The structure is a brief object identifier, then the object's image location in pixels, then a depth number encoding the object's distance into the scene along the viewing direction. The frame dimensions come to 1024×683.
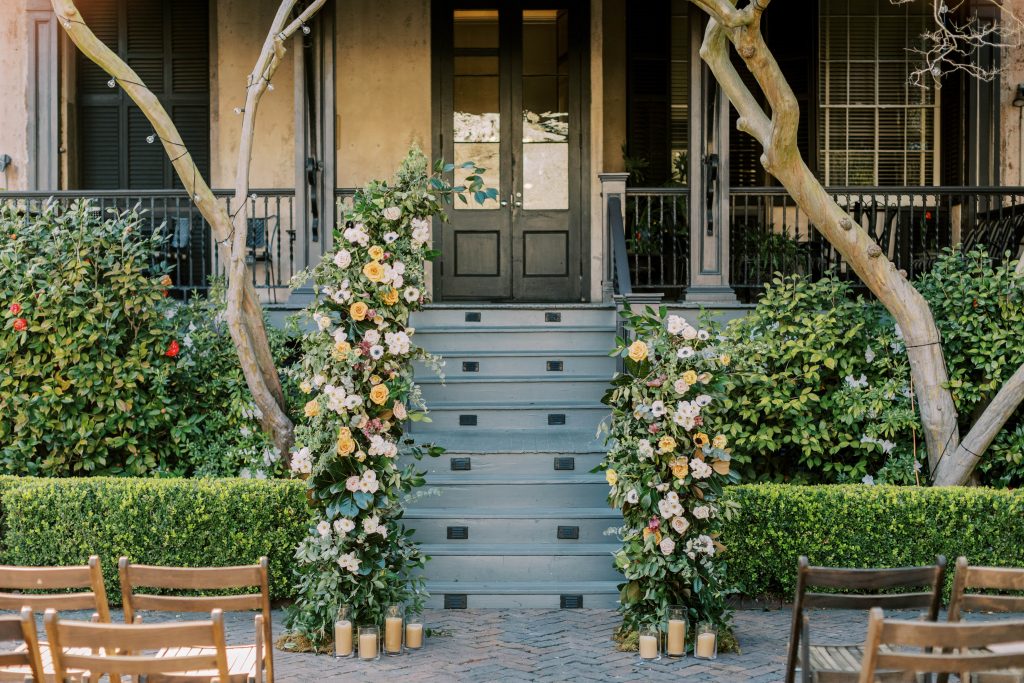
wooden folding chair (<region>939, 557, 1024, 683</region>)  4.18
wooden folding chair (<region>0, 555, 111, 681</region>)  4.25
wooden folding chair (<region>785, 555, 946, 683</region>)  4.27
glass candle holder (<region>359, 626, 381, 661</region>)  5.89
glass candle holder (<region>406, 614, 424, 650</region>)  6.09
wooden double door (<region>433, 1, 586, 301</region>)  11.05
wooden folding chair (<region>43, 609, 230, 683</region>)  3.46
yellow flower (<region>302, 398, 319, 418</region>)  5.93
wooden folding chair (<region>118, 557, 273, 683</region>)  4.25
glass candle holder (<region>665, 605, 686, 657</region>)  5.93
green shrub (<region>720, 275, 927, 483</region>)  7.79
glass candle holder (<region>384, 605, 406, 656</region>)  6.01
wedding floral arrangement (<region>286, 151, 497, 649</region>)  5.99
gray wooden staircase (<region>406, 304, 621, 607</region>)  7.15
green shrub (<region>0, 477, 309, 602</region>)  6.93
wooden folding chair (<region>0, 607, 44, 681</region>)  3.72
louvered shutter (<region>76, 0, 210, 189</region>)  11.15
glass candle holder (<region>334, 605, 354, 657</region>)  5.94
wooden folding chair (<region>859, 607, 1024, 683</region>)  3.43
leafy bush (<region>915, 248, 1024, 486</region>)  7.63
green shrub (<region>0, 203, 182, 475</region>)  7.90
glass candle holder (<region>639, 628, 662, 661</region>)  5.91
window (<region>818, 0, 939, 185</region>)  11.61
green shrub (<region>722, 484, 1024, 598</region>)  6.96
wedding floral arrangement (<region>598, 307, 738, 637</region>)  6.01
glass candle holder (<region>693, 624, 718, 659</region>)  5.93
